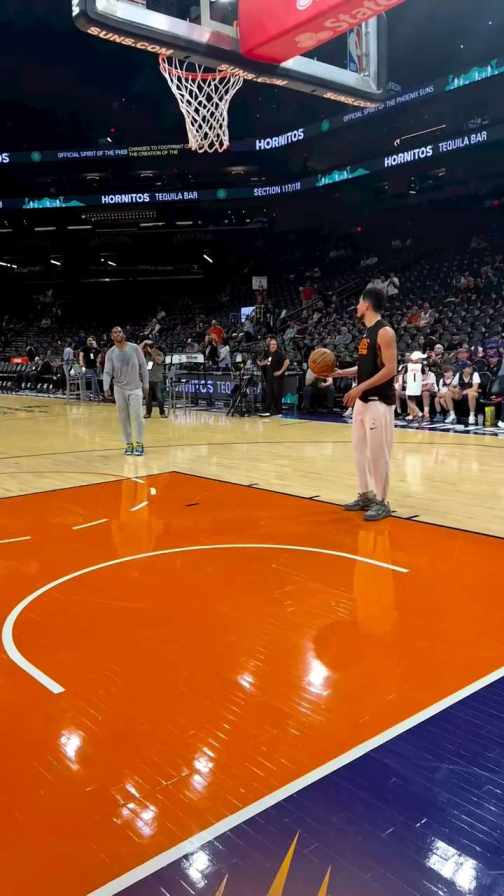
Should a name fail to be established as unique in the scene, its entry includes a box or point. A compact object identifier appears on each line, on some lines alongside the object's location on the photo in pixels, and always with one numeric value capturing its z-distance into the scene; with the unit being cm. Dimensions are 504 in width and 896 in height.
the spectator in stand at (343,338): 1683
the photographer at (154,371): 1309
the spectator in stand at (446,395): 1198
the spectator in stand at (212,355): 1770
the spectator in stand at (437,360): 1276
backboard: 671
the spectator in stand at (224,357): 1688
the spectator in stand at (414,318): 1729
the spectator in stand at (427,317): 1689
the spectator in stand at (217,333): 2006
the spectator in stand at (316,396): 1422
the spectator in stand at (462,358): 1206
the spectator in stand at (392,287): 2136
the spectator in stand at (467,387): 1165
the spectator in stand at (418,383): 1223
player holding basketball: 498
